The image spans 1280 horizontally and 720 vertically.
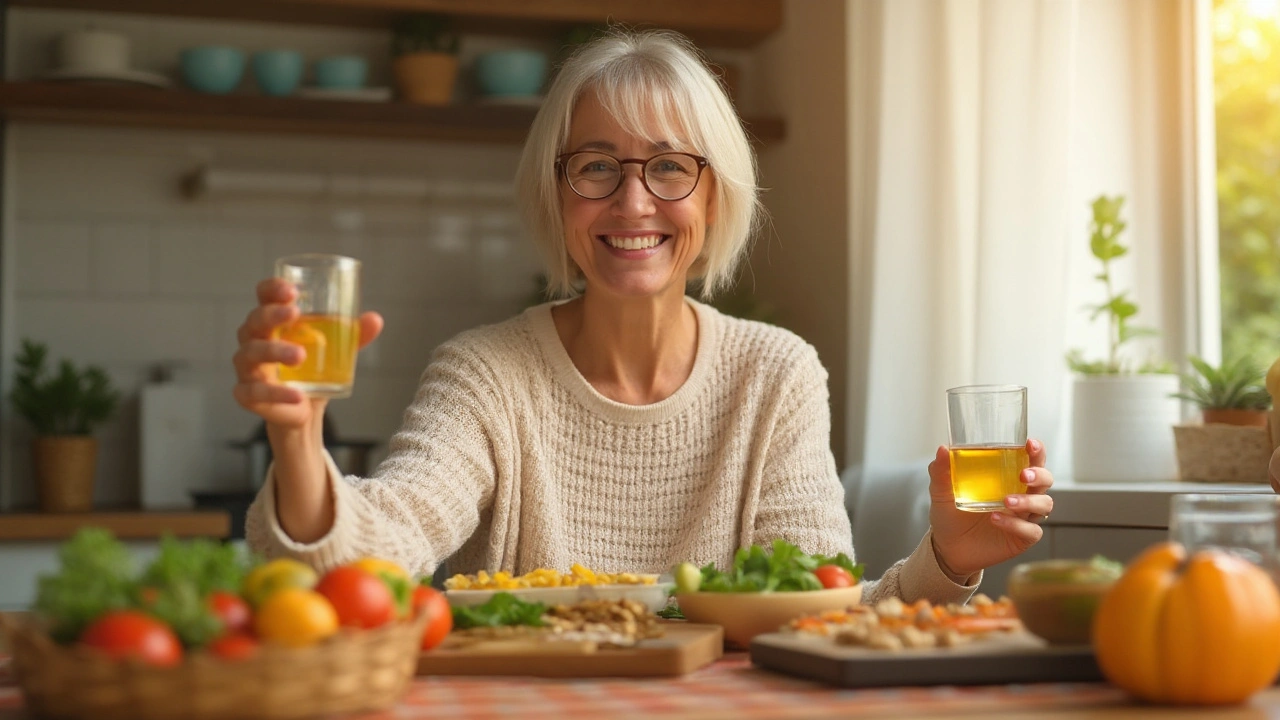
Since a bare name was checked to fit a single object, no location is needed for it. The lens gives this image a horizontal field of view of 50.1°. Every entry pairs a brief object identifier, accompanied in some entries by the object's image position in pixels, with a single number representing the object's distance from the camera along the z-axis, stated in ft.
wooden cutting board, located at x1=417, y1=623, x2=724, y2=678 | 3.68
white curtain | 8.44
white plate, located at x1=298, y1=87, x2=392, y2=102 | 11.48
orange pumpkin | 3.08
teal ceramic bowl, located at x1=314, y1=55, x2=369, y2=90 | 11.55
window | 8.67
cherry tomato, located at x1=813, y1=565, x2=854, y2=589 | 4.34
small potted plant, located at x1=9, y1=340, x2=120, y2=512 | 10.95
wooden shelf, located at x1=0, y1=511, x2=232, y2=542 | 10.17
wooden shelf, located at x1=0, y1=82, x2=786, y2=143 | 10.89
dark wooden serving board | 3.44
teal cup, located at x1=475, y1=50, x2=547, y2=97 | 11.86
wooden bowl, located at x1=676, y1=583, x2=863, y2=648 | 4.20
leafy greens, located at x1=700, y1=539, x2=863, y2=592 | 4.30
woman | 6.18
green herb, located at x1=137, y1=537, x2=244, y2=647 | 2.92
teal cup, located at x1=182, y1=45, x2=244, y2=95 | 11.26
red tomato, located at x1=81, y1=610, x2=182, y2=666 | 2.82
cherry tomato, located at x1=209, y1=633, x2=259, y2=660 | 2.85
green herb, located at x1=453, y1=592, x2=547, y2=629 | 4.03
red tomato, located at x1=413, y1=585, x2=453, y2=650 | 3.66
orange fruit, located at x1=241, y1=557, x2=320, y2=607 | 3.14
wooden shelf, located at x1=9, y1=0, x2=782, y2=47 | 11.68
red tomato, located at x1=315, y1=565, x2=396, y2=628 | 3.20
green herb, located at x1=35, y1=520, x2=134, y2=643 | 2.98
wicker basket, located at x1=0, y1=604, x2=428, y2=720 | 2.81
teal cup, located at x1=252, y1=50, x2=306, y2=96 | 11.41
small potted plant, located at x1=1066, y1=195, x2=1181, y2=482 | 7.83
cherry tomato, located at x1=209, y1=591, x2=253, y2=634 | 2.99
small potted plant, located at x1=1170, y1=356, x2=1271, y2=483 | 7.22
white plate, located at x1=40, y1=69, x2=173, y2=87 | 10.90
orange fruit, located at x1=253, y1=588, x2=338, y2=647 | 2.98
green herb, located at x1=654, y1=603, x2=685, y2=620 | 4.70
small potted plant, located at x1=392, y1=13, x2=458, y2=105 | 11.76
